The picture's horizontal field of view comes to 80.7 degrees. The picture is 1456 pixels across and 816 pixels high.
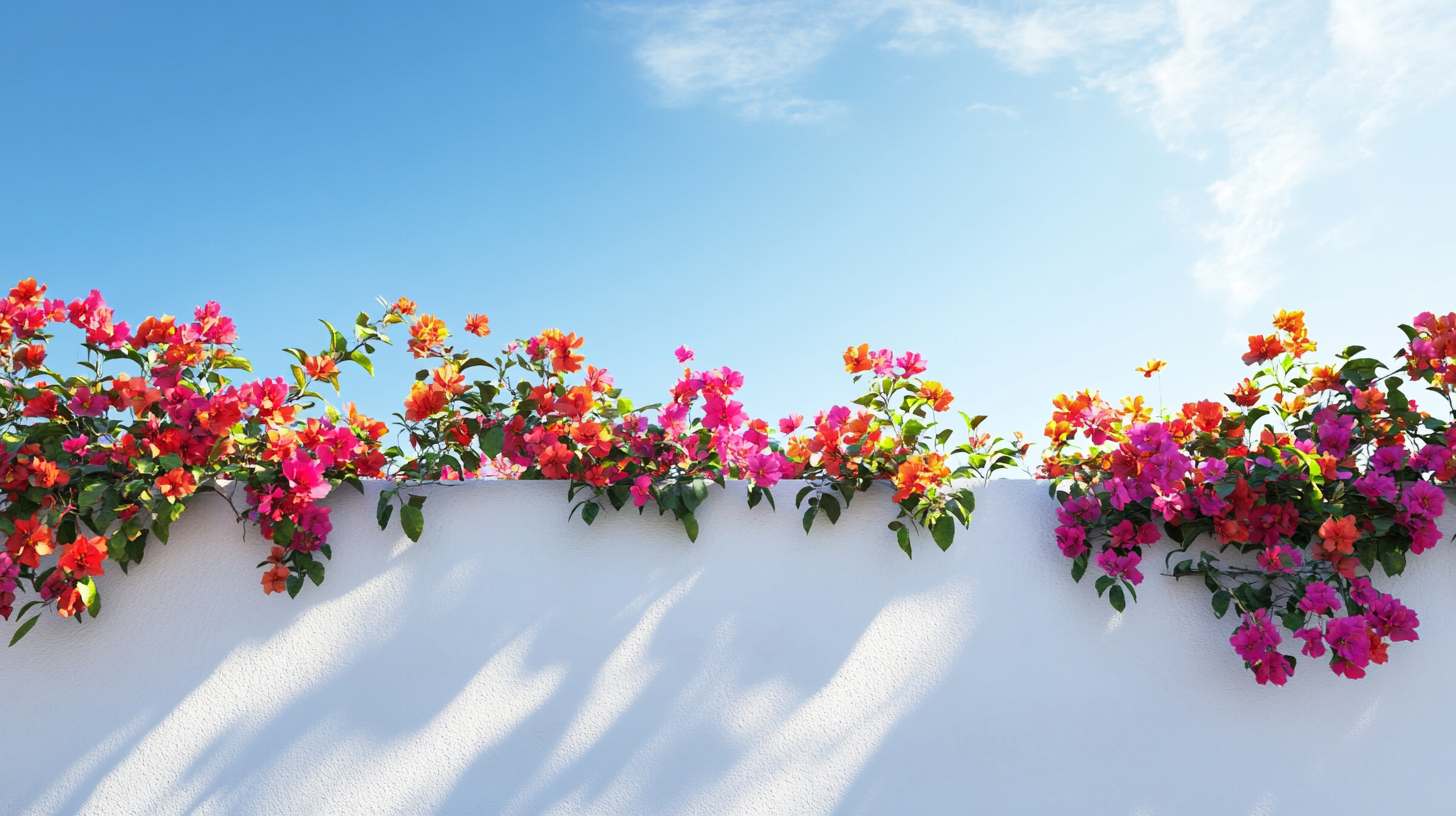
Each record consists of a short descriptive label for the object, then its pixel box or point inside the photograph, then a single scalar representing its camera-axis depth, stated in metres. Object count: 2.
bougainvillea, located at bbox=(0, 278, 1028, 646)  1.96
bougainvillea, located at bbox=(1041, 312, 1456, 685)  2.08
